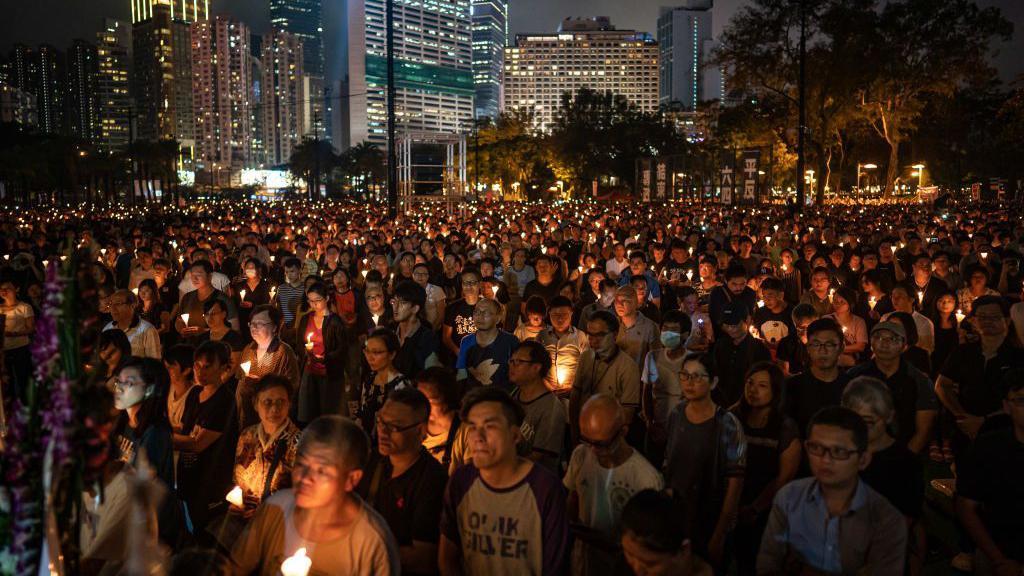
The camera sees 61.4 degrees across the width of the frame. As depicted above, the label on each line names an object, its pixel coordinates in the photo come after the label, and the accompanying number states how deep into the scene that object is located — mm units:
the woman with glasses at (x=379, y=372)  5348
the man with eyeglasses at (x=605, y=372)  5684
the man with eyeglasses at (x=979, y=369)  5871
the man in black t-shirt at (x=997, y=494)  3707
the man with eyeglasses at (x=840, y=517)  3326
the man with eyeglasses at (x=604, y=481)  3754
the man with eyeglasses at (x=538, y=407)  4855
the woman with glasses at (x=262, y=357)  6051
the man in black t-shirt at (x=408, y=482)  3553
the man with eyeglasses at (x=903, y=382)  4969
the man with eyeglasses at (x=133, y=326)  6895
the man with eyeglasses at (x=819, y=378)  5059
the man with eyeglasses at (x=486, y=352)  6172
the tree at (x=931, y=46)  40562
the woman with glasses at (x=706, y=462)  4250
